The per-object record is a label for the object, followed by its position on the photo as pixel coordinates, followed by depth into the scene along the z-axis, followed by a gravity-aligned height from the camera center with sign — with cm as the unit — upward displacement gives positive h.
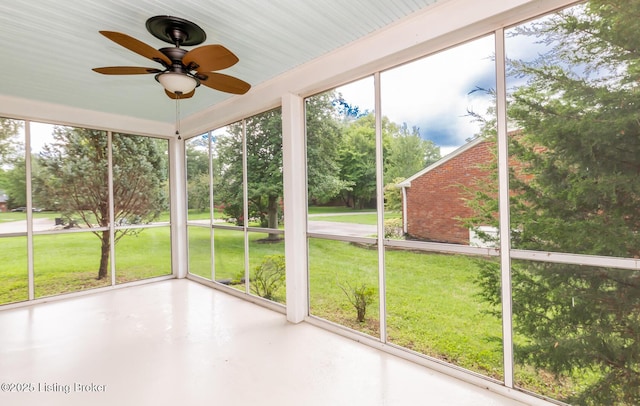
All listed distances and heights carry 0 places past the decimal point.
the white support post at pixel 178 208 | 539 -7
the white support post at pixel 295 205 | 330 -3
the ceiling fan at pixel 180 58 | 190 +100
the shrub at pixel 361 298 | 342 -115
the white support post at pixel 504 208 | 203 -7
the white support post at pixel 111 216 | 479 -17
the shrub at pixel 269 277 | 421 -107
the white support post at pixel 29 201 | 408 +8
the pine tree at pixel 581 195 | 174 +1
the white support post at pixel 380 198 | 271 +2
